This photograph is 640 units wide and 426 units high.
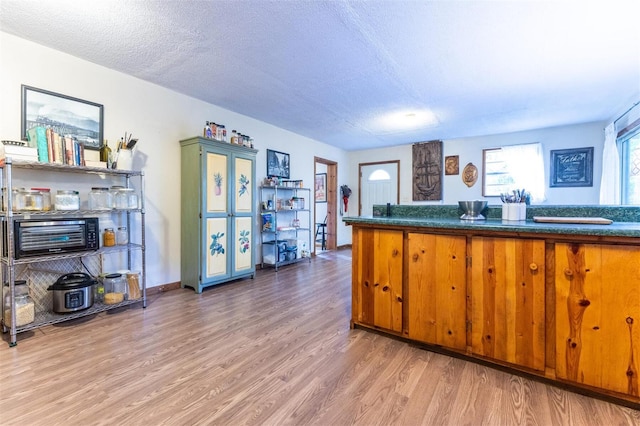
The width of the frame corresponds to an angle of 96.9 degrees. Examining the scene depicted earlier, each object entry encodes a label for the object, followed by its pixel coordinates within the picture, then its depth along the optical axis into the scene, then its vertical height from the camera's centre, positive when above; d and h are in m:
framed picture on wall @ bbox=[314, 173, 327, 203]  7.05 +0.56
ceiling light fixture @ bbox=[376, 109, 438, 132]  4.36 +1.47
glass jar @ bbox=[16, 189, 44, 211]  2.28 +0.08
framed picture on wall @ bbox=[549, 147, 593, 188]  4.86 +0.71
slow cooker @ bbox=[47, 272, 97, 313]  2.45 -0.73
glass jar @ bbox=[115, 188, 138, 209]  2.82 +0.11
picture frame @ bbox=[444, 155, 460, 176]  5.99 +0.93
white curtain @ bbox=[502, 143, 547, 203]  5.18 +0.77
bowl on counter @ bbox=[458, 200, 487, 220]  2.23 +0.00
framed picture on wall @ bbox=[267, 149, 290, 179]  4.93 +0.81
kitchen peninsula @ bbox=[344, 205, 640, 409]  1.50 -0.53
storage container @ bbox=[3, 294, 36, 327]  2.22 -0.80
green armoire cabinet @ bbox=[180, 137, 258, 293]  3.47 -0.04
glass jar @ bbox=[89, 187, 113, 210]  2.71 +0.10
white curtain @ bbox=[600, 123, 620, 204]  4.16 +0.57
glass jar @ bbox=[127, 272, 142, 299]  2.93 -0.78
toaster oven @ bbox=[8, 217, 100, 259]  2.21 -0.22
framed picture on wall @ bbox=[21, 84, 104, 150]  2.49 +0.89
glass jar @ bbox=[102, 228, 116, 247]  2.85 -0.29
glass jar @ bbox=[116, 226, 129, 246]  2.94 -0.28
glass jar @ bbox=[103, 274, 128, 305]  2.77 -0.80
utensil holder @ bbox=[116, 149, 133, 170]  2.83 +0.51
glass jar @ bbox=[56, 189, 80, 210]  2.44 +0.08
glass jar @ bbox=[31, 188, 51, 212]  2.36 +0.10
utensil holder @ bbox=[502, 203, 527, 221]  2.10 -0.02
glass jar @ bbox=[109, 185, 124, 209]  2.79 +0.17
